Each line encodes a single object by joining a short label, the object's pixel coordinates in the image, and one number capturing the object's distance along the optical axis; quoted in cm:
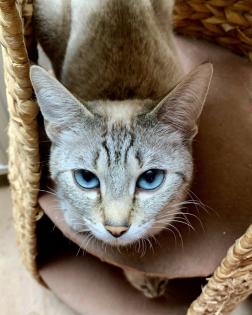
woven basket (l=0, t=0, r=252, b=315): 38
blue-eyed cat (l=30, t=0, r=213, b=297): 39
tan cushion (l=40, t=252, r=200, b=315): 52
